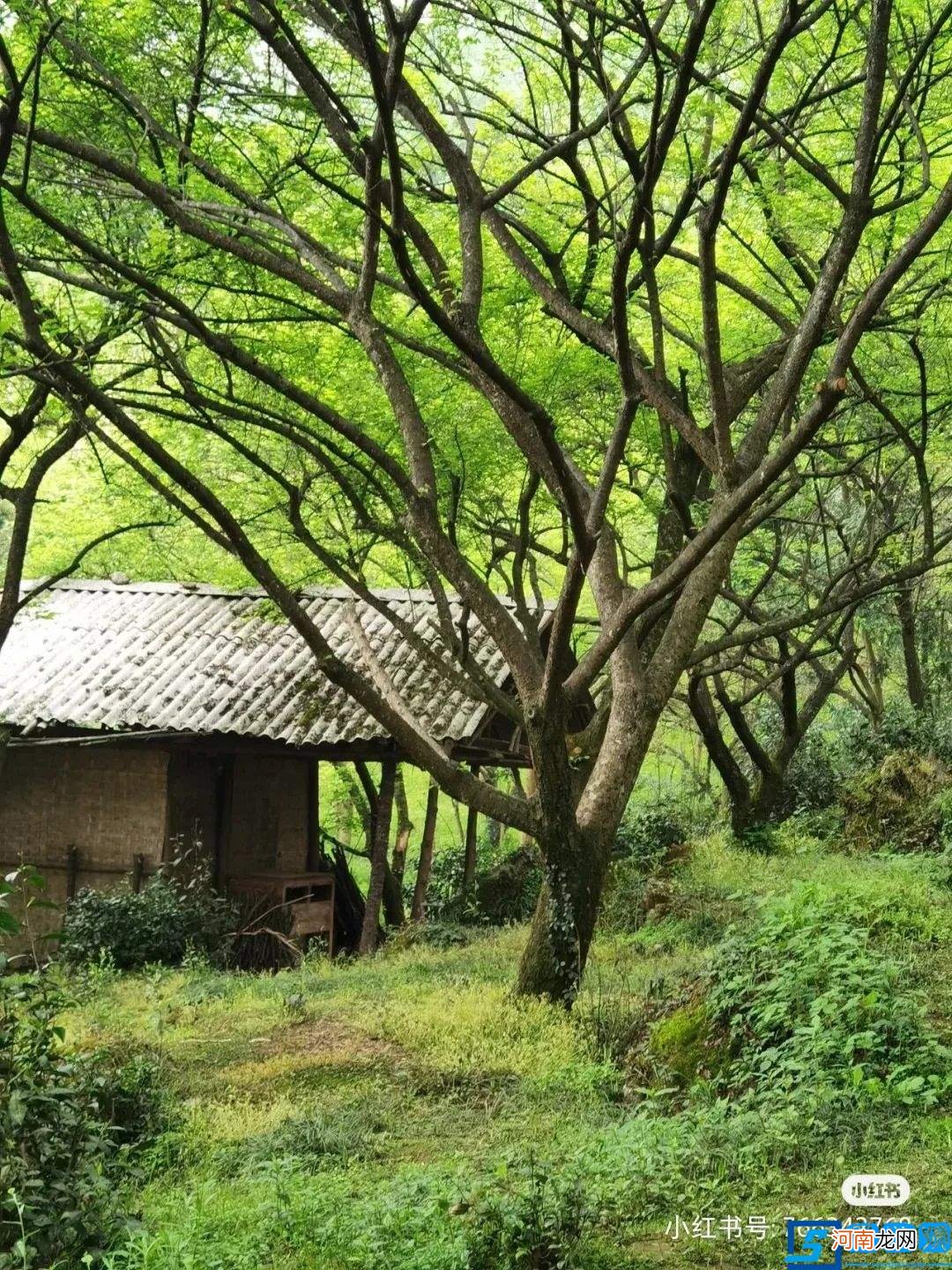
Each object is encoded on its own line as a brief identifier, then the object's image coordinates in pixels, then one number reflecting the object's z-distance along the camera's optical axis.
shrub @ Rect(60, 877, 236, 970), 13.31
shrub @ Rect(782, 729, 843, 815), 17.36
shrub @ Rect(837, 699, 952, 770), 17.17
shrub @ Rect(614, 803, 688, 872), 17.36
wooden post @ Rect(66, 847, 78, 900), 15.58
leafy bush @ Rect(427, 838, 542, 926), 16.22
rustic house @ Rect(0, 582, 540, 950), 15.07
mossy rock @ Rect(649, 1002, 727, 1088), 6.89
